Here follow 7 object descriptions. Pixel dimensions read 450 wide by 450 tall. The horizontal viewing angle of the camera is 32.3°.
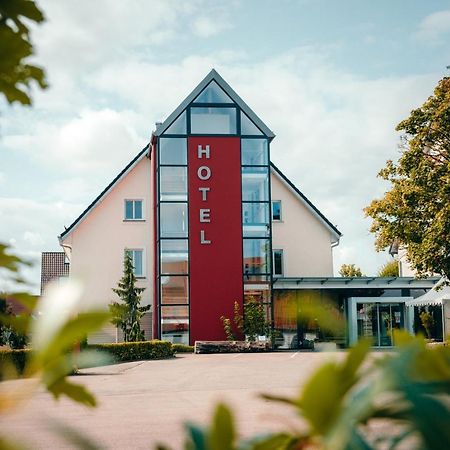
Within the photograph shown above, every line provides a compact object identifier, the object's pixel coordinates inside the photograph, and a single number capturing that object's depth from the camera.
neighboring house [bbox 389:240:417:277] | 45.75
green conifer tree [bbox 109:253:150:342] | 31.17
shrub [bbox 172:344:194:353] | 31.84
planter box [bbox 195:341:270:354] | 30.44
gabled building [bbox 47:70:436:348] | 33.00
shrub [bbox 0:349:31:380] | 21.47
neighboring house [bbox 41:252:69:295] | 47.58
